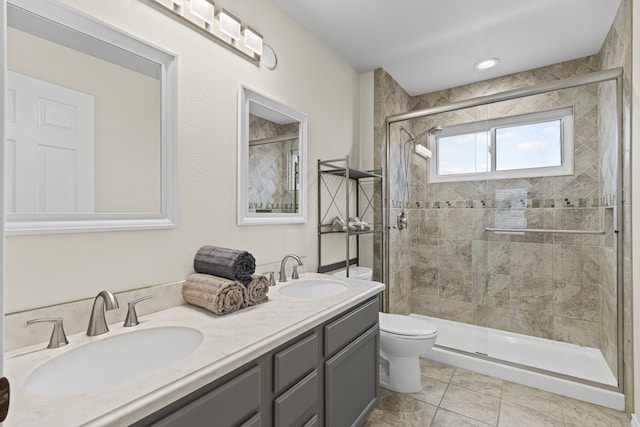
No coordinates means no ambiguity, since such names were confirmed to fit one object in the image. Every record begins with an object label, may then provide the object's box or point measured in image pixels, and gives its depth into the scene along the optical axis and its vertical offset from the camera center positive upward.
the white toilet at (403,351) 1.96 -0.93
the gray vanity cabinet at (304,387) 0.80 -0.61
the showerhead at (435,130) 2.77 +0.76
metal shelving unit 2.26 +0.10
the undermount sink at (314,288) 1.77 -0.46
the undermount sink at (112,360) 0.83 -0.47
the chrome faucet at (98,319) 1.00 -0.36
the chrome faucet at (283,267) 1.81 -0.34
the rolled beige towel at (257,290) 1.31 -0.35
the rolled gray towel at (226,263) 1.27 -0.22
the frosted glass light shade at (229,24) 1.51 +0.97
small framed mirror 1.65 +0.32
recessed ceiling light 2.58 +1.31
